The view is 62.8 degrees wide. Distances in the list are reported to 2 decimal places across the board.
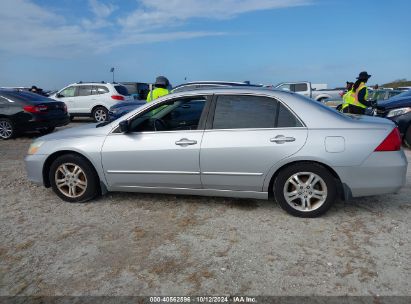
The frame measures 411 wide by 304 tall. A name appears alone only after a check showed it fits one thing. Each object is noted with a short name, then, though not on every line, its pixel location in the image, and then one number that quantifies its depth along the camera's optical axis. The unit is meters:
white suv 13.36
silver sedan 3.52
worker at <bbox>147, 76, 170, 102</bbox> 8.06
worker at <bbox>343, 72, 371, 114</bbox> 7.64
